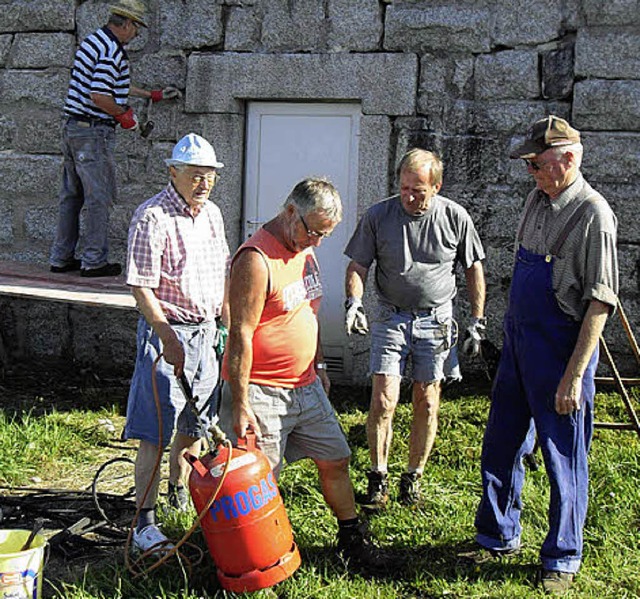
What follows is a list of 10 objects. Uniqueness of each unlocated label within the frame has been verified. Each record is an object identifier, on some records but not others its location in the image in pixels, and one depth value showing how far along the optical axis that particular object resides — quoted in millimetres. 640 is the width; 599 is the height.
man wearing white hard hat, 4391
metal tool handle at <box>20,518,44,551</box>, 3739
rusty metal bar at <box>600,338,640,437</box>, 5094
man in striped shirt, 6754
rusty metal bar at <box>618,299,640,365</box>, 5414
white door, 7277
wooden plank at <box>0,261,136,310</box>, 6289
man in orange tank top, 3904
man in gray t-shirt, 5062
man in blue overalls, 4012
